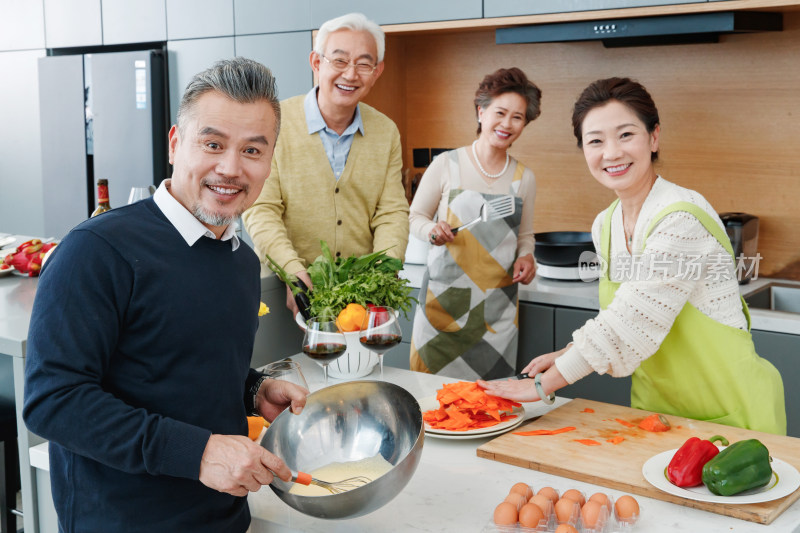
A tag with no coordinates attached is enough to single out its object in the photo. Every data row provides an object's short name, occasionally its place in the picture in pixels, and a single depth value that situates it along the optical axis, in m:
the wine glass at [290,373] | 1.38
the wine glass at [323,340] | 1.62
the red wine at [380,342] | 1.69
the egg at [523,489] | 1.25
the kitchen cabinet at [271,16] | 3.44
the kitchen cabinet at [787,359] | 2.47
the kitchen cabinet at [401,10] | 3.04
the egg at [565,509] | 1.19
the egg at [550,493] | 1.24
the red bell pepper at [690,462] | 1.30
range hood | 2.53
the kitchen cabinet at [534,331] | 2.92
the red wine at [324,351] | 1.63
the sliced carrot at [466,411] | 1.58
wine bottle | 2.16
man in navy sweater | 1.00
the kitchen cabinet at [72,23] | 4.12
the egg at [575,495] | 1.22
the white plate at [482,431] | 1.54
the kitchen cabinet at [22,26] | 4.29
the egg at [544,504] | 1.20
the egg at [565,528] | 1.13
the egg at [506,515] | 1.19
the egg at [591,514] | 1.17
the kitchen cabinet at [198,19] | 3.67
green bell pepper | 1.26
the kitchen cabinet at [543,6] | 2.69
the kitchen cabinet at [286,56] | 3.46
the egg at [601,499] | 1.21
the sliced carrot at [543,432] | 1.56
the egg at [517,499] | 1.22
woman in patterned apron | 2.81
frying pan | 2.97
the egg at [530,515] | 1.17
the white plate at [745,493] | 1.25
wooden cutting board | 1.30
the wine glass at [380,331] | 1.69
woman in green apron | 1.64
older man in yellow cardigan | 2.26
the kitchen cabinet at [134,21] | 3.90
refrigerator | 3.86
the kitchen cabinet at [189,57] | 3.71
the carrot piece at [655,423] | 1.56
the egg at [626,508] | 1.20
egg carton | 1.17
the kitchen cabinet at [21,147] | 4.34
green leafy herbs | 1.90
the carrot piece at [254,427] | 1.50
